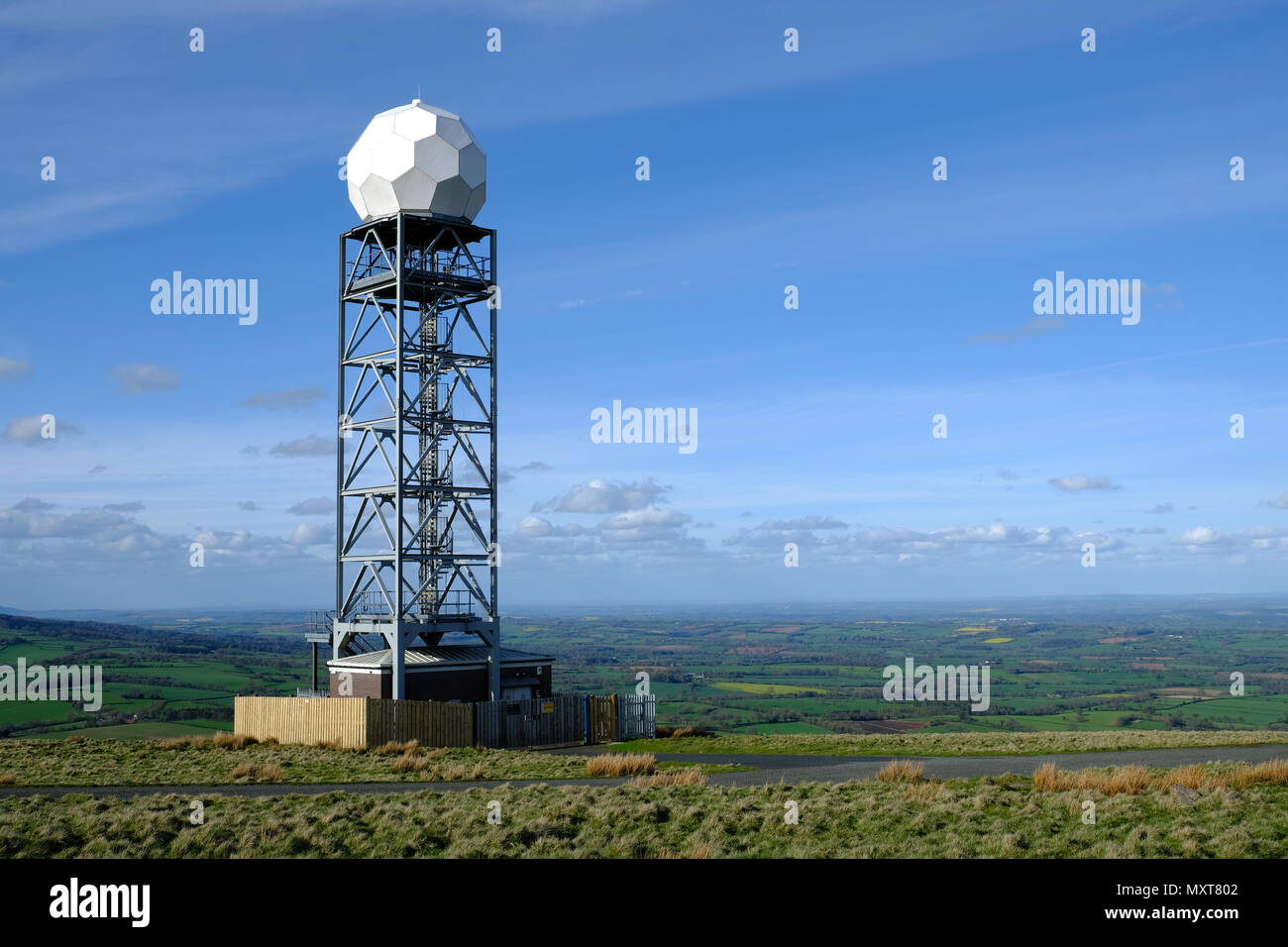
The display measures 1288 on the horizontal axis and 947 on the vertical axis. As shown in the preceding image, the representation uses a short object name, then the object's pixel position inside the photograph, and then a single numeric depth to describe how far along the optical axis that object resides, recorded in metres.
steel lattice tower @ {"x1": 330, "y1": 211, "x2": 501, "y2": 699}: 38.09
